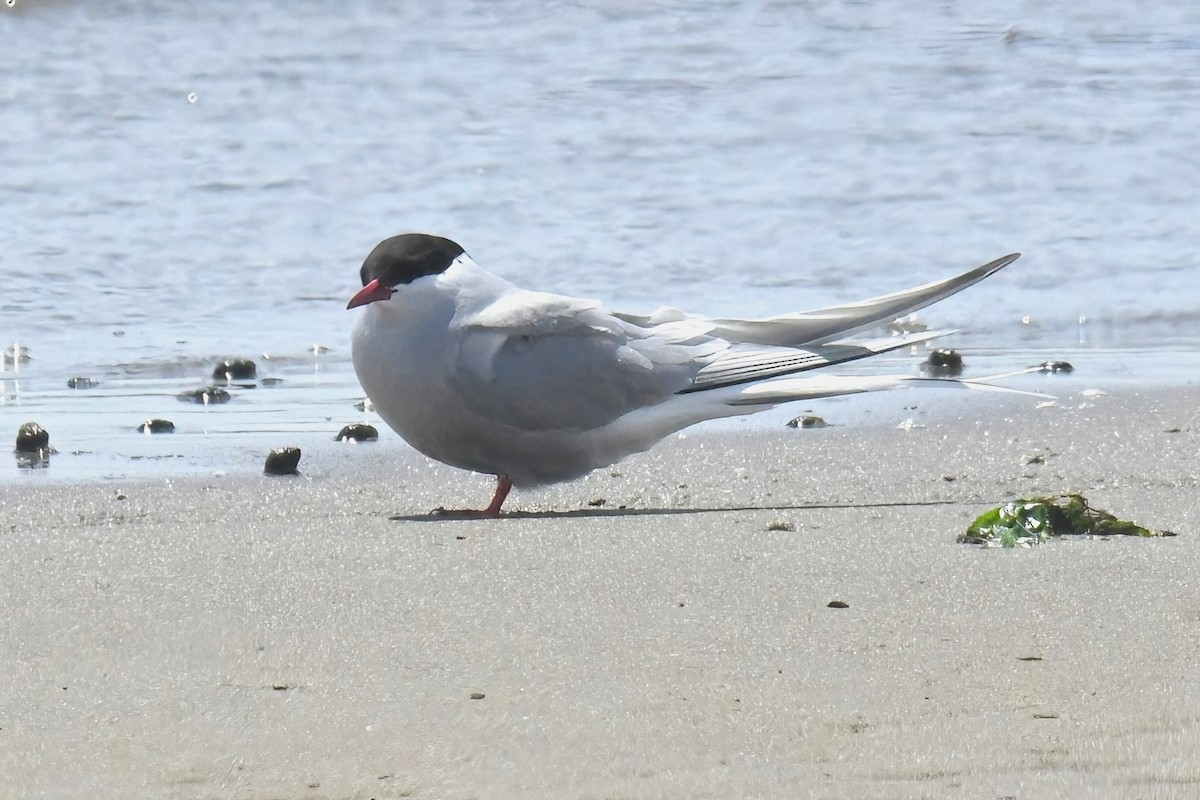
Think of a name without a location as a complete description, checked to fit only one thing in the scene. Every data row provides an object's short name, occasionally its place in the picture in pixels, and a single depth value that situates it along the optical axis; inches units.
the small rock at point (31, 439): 383.9
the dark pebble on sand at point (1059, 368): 472.7
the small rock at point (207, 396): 452.1
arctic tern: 336.2
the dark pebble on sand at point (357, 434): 402.6
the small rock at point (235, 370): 478.6
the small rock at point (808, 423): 416.5
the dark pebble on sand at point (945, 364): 477.1
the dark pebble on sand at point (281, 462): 364.5
